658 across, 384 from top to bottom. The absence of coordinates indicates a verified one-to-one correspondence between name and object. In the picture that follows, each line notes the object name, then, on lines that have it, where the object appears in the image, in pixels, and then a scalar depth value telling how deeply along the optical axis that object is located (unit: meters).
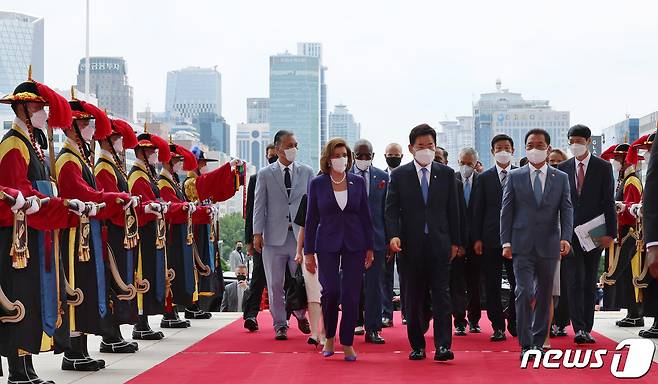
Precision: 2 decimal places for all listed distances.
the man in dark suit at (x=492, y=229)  11.82
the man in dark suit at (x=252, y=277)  12.89
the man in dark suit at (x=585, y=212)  11.09
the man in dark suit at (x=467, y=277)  12.42
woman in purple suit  9.91
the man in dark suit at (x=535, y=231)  9.86
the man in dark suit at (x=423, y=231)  9.84
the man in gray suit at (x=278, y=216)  12.03
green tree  104.44
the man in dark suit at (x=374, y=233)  11.48
